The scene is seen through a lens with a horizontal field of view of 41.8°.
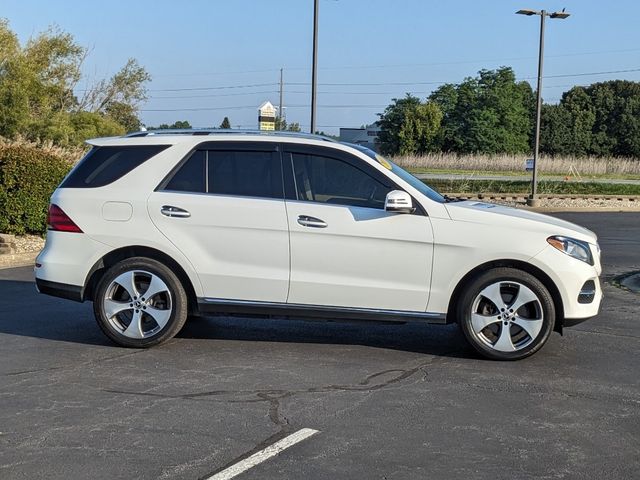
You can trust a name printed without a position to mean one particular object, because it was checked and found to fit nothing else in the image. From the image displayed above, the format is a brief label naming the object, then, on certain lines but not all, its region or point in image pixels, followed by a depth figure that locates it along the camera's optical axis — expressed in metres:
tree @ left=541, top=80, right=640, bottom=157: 88.19
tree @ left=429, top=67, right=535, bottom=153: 84.19
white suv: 6.74
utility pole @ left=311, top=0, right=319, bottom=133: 24.31
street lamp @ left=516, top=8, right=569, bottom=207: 30.05
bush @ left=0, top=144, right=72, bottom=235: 14.16
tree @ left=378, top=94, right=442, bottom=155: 85.19
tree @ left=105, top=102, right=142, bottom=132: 39.19
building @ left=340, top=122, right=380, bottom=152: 114.75
